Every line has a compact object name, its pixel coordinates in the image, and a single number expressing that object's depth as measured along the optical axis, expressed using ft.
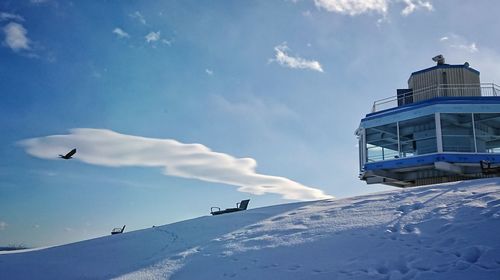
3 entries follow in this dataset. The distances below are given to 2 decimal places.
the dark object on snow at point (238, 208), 56.85
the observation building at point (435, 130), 66.03
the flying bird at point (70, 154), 51.04
